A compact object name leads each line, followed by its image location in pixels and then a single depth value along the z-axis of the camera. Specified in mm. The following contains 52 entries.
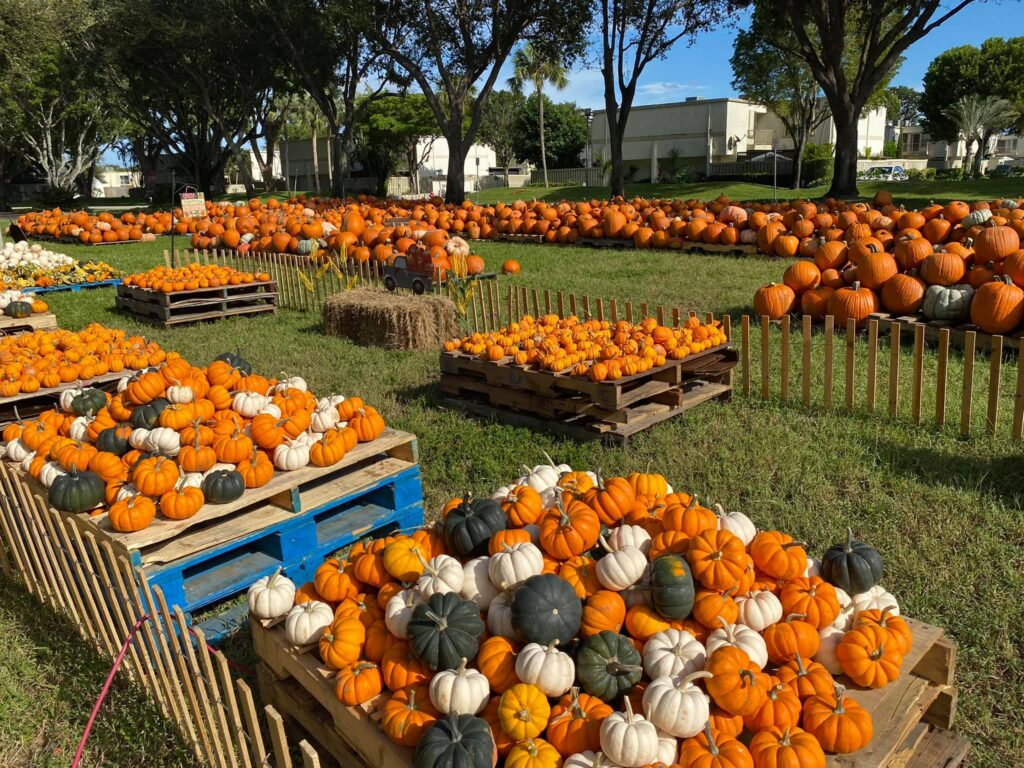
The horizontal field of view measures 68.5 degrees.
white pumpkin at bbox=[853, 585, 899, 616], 2826
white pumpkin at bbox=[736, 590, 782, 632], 2656
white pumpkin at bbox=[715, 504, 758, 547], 3064
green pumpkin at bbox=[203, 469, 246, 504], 4023
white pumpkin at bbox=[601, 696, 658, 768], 2125
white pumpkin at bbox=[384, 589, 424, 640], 2703
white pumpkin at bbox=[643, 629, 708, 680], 2441
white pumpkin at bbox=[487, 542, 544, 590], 2764
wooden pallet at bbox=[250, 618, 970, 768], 2408
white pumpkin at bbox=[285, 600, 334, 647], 2820
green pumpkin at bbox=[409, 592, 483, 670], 2469
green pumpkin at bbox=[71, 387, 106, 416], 5422
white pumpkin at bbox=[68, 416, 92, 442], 4883
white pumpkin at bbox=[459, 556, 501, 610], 2875
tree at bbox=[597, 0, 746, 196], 27125
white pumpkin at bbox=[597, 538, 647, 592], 2764
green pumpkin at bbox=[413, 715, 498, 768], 2146
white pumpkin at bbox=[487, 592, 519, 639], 2674
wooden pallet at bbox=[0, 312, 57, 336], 9172
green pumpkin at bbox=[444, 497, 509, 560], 3078
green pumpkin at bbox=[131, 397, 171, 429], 4789
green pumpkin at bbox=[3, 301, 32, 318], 9352
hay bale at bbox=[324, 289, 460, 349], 9648
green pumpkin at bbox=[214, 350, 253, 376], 6039
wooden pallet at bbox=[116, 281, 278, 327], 11930
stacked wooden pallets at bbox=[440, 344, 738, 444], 6195
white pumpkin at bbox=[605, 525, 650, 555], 2980
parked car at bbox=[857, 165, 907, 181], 51844
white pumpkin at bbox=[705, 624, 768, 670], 2492
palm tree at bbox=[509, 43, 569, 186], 54625
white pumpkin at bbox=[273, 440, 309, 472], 4410
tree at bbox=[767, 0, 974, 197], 22336
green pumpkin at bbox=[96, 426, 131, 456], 4578
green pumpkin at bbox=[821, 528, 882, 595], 2855
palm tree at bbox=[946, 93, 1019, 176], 50031
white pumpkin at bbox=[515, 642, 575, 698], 2387
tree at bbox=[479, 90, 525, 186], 74750
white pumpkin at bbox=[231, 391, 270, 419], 4961
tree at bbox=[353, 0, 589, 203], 27734
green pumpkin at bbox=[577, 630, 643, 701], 2410
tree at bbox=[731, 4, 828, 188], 40188
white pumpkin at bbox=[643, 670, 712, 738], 2230
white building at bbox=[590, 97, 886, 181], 62531
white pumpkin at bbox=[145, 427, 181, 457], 4469
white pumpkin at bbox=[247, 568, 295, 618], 3018
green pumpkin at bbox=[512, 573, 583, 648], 2484
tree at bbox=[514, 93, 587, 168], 75188
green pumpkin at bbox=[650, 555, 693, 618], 2590
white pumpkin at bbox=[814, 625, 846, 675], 2615
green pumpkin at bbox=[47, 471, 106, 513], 3986
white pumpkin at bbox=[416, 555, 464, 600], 2752
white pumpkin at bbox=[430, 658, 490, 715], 2363
